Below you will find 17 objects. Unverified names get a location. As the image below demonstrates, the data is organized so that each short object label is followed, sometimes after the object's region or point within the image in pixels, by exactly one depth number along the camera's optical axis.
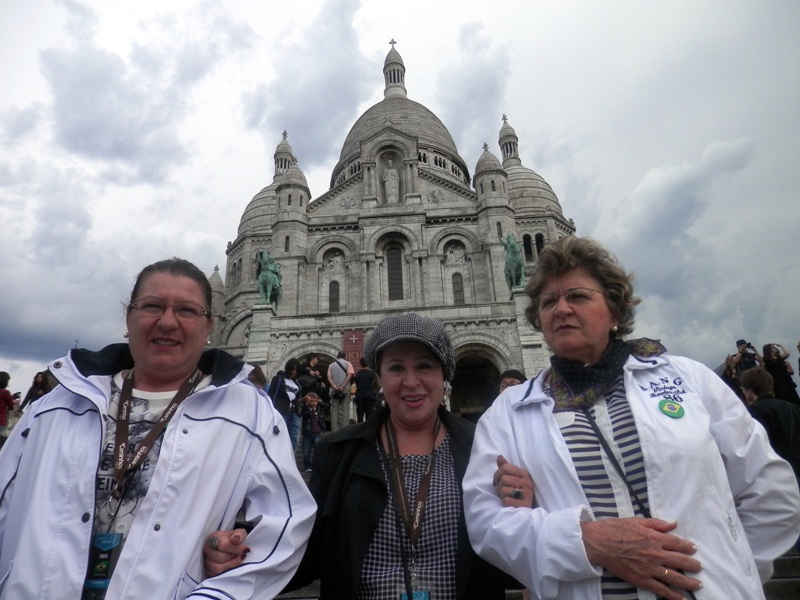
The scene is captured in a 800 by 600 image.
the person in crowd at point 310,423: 9.15
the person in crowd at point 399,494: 2.35
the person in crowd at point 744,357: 8.48
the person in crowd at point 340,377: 10.05
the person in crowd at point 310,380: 9.42
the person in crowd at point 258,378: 5.41
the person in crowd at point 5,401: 8.70
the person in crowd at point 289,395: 8.54
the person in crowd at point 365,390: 9.34
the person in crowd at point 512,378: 6.41
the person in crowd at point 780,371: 7.33
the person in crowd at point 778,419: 4.75
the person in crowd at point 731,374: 8.98
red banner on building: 18.78
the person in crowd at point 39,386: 8.25
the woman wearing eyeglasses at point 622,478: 1.86
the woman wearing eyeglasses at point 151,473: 1.95
